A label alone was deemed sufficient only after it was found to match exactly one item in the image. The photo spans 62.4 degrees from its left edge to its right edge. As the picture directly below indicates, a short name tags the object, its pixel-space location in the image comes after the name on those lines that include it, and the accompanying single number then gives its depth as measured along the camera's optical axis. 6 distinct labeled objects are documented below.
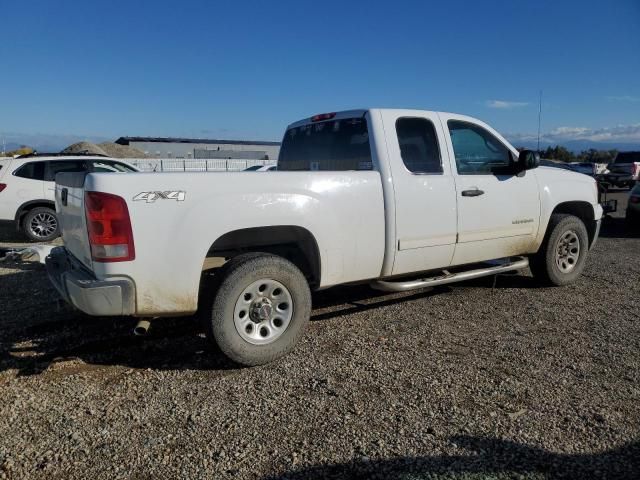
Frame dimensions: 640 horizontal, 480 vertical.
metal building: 45.38
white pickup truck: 3.52
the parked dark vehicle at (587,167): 27.90
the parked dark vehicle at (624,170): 24.30
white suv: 10.28
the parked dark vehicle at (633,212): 11.21
